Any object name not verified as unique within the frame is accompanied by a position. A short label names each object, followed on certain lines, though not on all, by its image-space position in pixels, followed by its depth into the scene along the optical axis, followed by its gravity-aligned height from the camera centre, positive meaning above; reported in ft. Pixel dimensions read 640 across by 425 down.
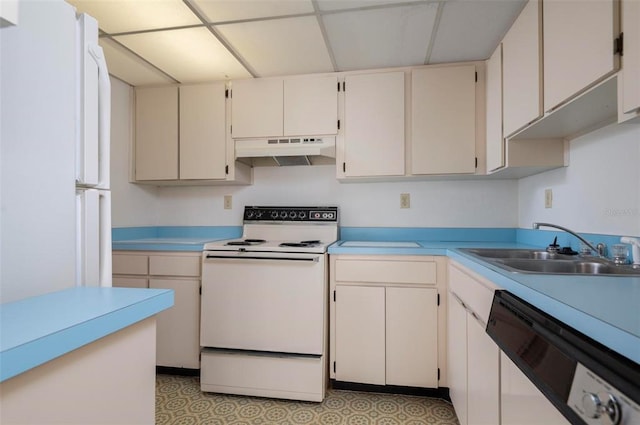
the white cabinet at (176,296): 6.73 -1.86
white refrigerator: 2.60 +0.58
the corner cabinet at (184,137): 7.63 +1.92
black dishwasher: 1.46 -0.92
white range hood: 6.97 +1.50
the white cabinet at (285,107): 7.13 +2.54
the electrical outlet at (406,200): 7.74 +0.31
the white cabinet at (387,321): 6.01 -2.18
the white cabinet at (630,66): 2.67 +1.33
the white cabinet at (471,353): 3.53 -1.95
